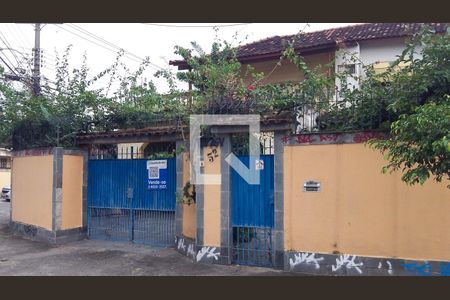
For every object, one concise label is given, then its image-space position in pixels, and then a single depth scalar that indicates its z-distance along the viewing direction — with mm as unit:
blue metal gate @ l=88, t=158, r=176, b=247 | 8836
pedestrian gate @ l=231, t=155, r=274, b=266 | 7043
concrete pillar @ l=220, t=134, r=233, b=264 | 7207
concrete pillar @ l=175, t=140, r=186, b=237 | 8281
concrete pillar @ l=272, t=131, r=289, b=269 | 6797
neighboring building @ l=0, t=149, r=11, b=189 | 28203
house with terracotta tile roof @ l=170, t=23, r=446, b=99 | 11094
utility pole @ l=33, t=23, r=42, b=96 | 11914
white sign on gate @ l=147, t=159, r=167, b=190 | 8789
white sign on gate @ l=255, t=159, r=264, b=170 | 7113
